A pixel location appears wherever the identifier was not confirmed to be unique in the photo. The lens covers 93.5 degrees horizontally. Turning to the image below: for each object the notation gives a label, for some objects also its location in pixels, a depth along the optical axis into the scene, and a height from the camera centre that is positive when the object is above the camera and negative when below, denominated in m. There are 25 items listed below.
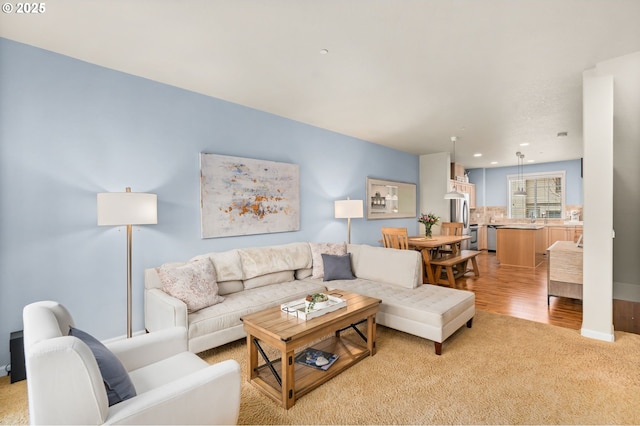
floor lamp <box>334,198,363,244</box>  4.77 +0.06
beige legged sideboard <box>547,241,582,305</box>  3.78 -0.79
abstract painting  3.50 +0.22
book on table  2.35 -1.19
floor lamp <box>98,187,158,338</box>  2.48 +0.03
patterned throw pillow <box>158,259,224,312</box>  2.69 -0.65
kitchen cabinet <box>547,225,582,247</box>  7.58 -0.56
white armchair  1.08 -0.76
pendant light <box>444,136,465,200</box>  5.70 +0.33
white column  2.87 +0.06
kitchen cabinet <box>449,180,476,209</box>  7.62 +0.65
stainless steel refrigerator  7.19 +0.00
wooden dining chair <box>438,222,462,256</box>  5.92 -0.35
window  8.41 +0.44
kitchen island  6.46 -0.74
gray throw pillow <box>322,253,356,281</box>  3.76 -0.69
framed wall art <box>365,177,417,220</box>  5.94 +0.29
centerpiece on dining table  5.27 -0.16
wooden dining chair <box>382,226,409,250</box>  4.67 -0.41
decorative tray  2.32 -0.78
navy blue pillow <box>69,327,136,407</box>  1.27 -0.70
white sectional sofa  2.62 -0.85
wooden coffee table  1.99 -0.97
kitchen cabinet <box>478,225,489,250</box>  9.02 -0.77
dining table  4.73 -0.53
